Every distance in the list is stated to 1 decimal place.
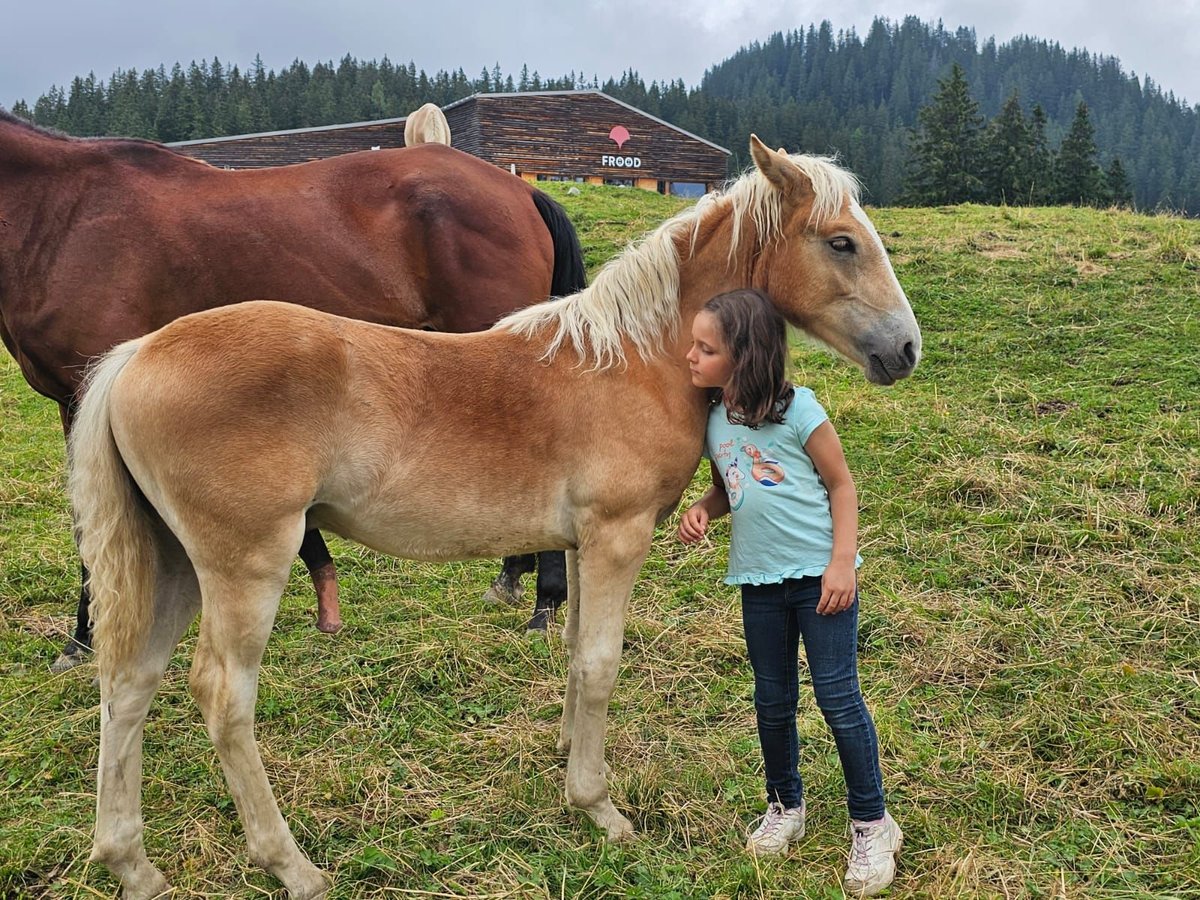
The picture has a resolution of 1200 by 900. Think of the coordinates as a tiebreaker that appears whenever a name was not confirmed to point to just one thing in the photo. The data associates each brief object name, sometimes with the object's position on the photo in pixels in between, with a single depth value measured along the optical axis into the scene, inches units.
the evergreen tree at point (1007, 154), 1284.4
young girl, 99.2
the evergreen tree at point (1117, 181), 1289.1
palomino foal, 90.5
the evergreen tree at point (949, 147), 1310.3
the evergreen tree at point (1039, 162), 1227.1
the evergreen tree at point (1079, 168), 1206.9
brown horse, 148.2
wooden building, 958.4
